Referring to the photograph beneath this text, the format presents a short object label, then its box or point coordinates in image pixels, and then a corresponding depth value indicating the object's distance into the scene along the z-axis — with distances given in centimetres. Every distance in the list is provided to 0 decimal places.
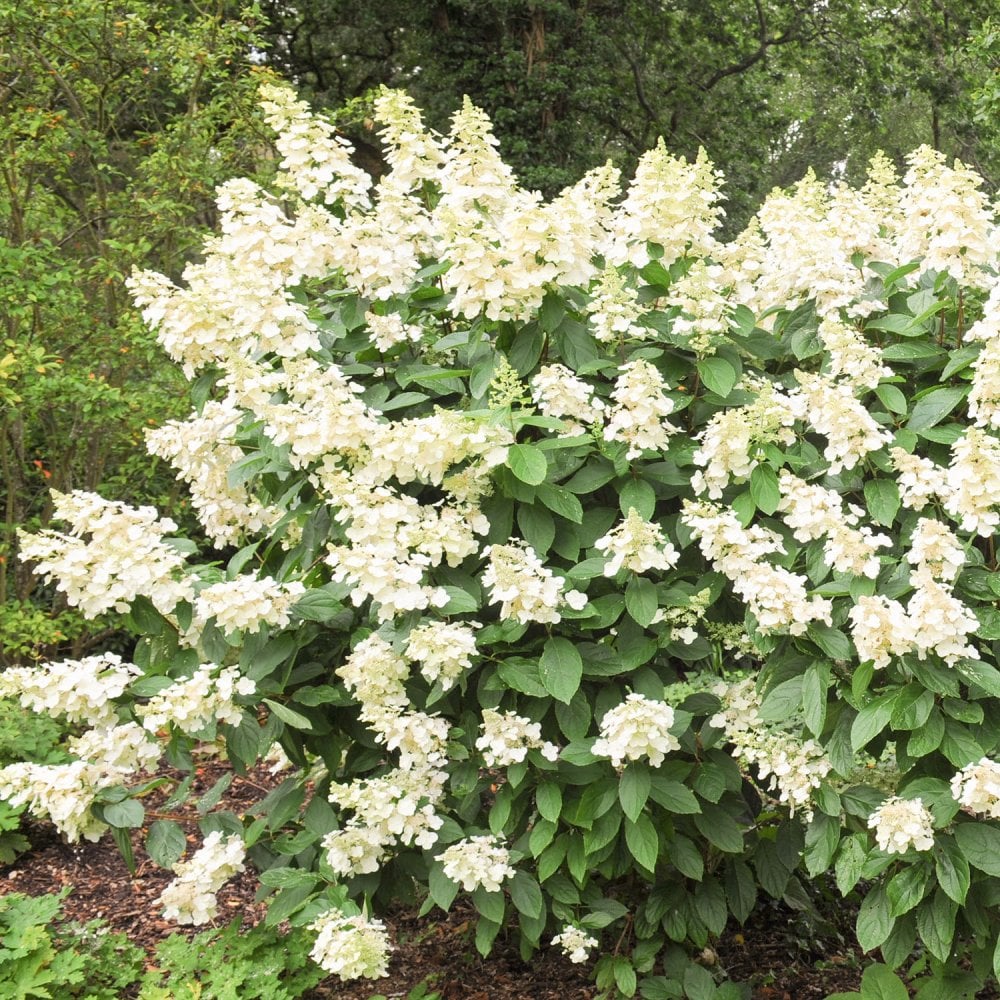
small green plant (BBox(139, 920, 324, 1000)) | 301
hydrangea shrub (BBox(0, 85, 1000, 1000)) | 230
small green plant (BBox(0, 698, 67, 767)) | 436
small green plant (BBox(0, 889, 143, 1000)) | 303
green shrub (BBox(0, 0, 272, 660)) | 523
